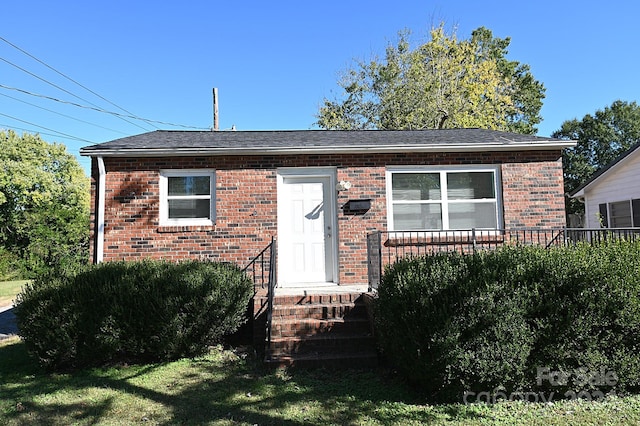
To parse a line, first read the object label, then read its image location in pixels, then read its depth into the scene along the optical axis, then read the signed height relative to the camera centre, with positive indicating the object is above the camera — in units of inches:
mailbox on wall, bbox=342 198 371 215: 312.7 +25.7
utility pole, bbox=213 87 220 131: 686.3 +228.9
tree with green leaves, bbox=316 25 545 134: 858.1 +334.2
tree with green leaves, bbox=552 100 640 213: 1316.4 +322.5
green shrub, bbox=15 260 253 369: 212.2 -40.7
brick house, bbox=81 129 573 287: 306.2 +35.5
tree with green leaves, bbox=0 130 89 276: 682.8 +124.3
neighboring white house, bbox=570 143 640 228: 475.8 +56.4
